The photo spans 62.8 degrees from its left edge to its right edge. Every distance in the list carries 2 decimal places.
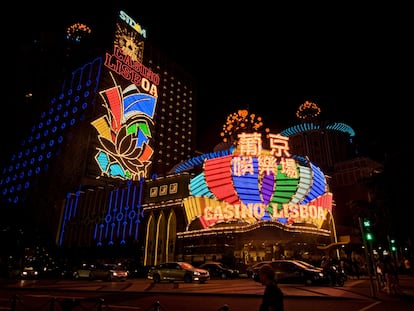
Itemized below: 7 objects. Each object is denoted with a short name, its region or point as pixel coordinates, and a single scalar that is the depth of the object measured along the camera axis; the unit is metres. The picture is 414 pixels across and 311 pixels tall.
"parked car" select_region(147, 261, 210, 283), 22.34
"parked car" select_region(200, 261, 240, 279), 28.14
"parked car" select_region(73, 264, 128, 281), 26.20
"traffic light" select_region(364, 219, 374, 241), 14.02
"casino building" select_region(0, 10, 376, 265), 35.09
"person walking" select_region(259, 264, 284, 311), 4.92
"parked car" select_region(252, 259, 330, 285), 19.20
